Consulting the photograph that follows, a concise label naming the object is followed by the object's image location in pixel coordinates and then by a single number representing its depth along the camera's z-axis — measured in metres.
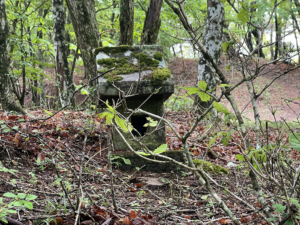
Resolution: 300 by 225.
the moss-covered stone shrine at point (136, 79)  3.09
